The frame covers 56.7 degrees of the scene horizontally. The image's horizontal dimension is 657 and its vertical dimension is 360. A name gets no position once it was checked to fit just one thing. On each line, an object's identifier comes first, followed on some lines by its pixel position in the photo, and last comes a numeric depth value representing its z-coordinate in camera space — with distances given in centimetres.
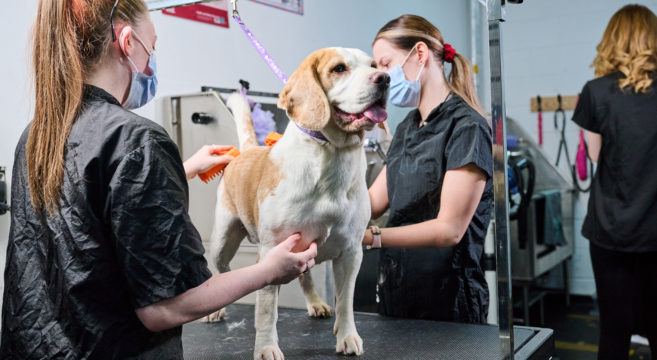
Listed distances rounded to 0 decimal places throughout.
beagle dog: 94
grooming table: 107
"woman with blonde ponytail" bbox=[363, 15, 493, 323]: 120
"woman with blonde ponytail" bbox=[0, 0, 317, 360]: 78
